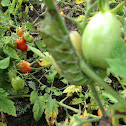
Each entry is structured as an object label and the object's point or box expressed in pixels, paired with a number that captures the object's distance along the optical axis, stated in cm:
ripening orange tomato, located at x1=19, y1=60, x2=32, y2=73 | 56
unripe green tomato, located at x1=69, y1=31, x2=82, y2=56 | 16
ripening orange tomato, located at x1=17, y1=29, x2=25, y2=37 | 60
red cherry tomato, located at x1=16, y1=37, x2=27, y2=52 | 59
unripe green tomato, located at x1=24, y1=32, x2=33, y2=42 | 59
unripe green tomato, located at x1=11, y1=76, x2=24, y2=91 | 50
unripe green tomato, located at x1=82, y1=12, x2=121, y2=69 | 14
